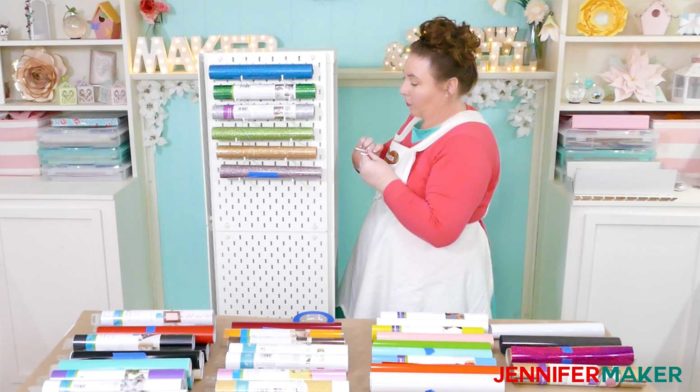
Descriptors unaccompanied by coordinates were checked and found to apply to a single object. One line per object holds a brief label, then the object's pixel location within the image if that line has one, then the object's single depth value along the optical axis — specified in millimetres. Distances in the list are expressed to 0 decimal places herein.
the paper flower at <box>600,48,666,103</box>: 2770
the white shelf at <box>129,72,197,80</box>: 2750
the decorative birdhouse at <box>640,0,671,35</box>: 2693
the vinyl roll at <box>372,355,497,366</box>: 1249
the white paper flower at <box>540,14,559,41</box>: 2643
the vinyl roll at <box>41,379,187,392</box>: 1171
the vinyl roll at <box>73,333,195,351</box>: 1308
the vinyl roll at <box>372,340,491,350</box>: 1312
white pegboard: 2072
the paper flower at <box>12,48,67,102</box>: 2824
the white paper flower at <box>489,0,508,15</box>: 2711
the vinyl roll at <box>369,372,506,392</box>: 1200
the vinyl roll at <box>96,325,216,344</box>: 1360
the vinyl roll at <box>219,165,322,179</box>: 2084
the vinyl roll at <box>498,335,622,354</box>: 1342
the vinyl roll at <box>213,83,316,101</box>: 2027
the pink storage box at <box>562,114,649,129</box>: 2709
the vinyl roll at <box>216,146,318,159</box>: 2080
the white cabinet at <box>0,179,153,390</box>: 2637
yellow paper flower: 2678
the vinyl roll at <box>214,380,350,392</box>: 1173
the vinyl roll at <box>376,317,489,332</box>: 1379
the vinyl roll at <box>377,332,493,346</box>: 1340
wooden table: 1282
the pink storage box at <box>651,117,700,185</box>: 2787
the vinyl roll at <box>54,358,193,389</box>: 1227
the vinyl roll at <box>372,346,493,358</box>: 1279
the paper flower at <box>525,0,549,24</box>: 2672
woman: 1886
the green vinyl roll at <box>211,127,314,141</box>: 2061
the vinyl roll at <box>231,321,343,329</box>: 1410
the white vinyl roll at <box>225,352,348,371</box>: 1263
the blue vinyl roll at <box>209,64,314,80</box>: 2008
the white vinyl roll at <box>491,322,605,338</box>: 1400
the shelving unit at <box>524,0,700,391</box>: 2521
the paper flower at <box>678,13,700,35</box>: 2701
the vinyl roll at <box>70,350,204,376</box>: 1284
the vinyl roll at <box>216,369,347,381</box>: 1208
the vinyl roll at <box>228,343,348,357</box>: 1284
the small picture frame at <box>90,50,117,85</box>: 2883
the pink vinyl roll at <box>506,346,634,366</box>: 1300
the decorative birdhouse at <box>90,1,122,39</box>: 2771
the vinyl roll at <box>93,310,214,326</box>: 1404
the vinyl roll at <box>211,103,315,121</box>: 2035
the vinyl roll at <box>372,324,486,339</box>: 1367
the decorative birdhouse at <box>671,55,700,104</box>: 2721
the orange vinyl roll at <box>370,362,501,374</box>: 1220
